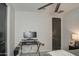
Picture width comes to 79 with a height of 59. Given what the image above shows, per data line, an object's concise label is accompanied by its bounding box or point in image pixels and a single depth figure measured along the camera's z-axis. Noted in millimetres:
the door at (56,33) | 2903
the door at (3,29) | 1412
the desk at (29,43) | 2336
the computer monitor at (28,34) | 2560
